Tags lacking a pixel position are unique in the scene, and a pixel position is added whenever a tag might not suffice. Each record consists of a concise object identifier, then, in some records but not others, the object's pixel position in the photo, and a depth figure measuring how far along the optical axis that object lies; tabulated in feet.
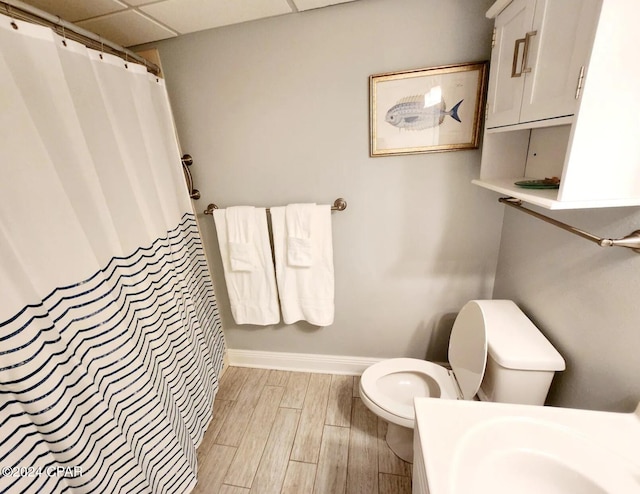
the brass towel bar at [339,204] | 4.59
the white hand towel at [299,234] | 4.57
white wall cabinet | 1.84
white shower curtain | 2.18
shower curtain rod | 2.43
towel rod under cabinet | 2.12
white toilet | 3.04
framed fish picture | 3.81
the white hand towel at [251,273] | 4.84
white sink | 1.87
